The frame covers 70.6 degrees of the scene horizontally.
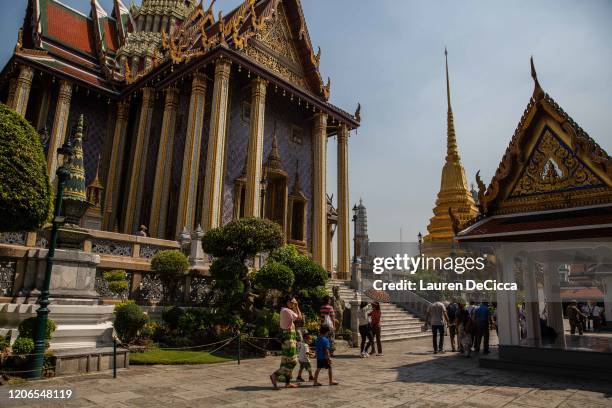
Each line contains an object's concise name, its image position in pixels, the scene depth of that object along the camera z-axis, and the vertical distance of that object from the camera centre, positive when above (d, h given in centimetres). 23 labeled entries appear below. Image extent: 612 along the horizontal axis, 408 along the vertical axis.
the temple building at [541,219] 703 +144
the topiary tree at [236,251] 1034 +105
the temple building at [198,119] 1639 +750
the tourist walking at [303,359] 627 -89
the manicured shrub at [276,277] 1026 +43
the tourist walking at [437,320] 1065 -47
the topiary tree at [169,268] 1058 +59
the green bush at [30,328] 619 -57
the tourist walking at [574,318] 1239 -39
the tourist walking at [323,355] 609 -80
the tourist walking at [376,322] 998 -55
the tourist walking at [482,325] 1006 -53
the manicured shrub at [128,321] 841 -57
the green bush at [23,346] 588 -77
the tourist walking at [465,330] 997 -67
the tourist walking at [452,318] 1141 -51
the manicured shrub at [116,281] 983 +22
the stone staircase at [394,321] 1423 -76
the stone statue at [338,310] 1189 -34
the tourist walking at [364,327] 994 -66
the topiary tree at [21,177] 586 +153
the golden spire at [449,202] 3006 +703
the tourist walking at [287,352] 594 -76
